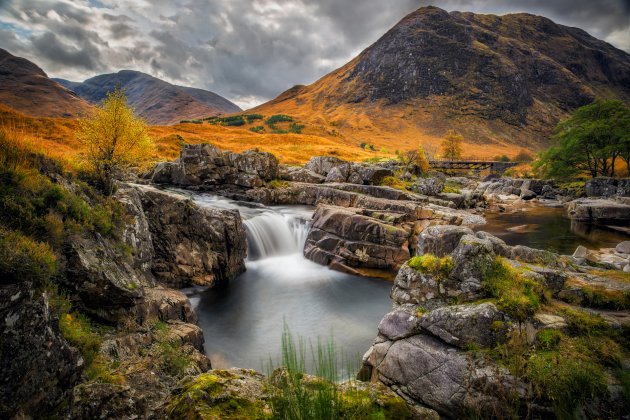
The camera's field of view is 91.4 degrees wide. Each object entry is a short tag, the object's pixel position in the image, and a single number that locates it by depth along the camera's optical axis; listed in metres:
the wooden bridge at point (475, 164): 64.47
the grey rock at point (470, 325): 6.97
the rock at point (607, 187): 33.22
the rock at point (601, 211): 27.86
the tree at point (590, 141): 38.25
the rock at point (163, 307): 8.30
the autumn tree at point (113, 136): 12.03
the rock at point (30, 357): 3.96
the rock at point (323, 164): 37.06
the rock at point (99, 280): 6.79
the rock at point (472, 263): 8.06
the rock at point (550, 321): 7.08
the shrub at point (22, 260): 4.37
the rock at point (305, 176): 35.62
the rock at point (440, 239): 10.65
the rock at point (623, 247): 18.79
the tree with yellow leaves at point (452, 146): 70.81
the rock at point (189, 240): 14.24
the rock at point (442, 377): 6.25
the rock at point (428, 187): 32.25
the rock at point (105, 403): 3.86
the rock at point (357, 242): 18.12
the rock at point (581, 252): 16.25
